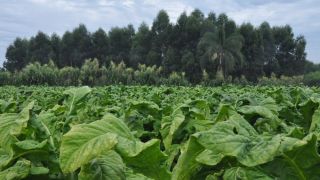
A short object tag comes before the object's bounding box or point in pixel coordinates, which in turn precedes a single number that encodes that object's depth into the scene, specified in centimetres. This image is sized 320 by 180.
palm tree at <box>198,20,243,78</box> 6431
